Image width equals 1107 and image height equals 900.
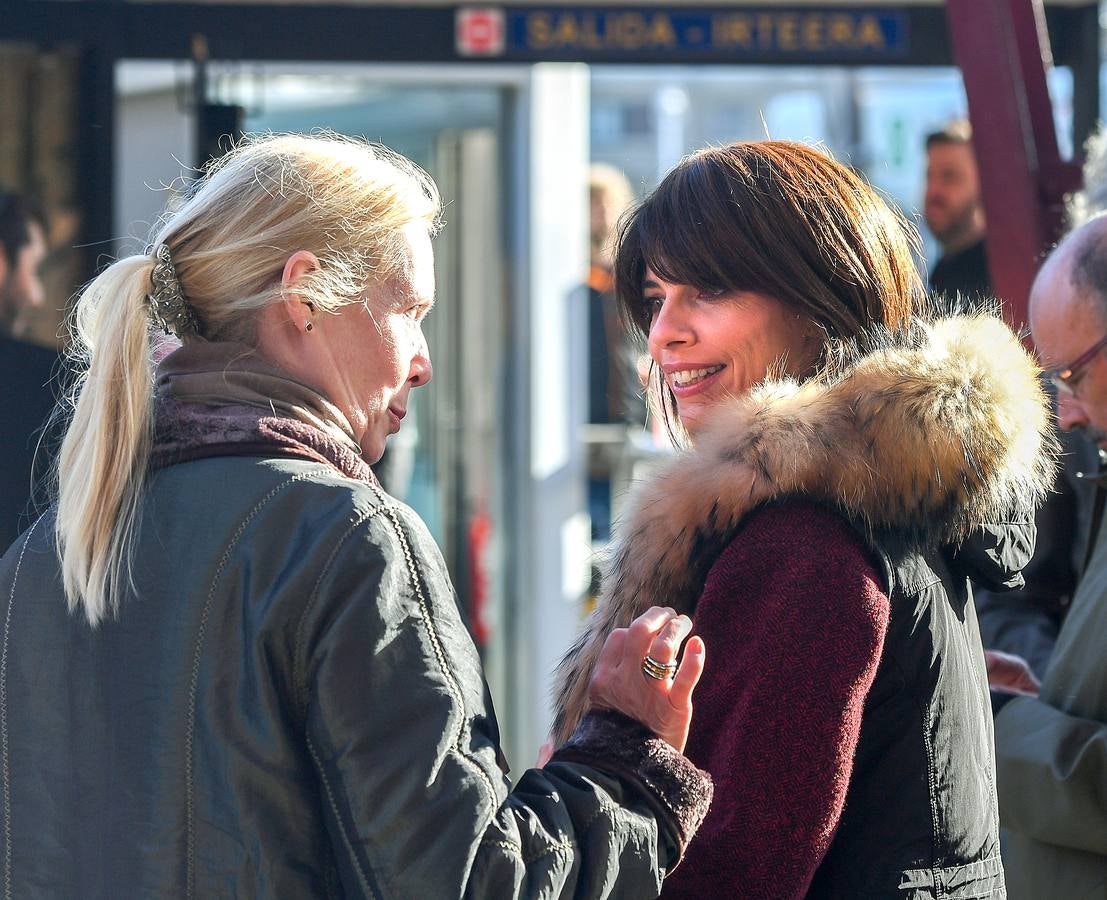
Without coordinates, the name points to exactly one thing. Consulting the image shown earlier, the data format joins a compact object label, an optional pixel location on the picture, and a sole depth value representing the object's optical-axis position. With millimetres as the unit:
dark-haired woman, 3061
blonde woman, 2740
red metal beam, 6348
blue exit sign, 7906
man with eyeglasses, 4363
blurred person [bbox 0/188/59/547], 7074
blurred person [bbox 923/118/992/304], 10469
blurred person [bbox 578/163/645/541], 11875
